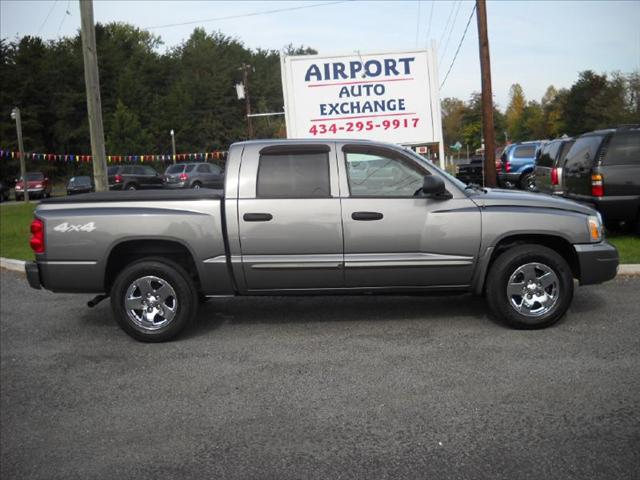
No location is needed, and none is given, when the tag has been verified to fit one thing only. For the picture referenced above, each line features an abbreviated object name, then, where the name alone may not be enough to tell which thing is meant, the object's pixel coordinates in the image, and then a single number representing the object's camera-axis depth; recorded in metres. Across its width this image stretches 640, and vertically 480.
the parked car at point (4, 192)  35.43
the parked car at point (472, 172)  26.52
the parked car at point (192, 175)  31.25
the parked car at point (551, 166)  11.69
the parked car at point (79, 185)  35.38
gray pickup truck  5.63
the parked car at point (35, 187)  36.66
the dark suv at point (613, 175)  9.56
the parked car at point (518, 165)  21.28
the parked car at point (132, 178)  32.03
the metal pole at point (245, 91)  49.47
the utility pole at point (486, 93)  17.50
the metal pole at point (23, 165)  32.00
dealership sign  13.08
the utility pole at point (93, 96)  11.53
